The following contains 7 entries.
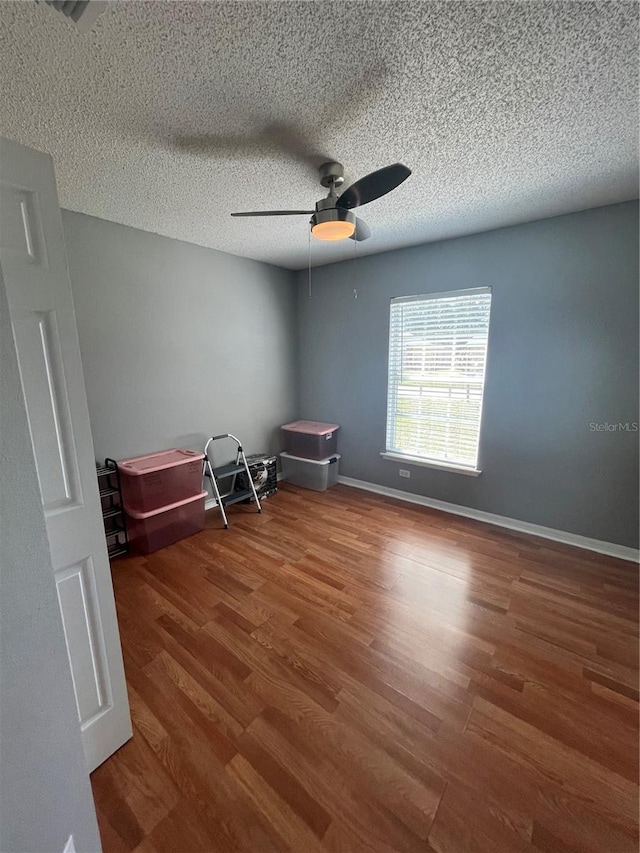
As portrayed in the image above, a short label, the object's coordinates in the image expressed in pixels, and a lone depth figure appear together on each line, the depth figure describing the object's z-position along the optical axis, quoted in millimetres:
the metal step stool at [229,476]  3025
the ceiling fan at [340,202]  1544
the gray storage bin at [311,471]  3715
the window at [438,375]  2904
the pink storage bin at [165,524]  2512
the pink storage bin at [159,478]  2480
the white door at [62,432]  924
